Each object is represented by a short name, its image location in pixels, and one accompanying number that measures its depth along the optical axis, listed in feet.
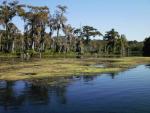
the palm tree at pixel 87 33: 286.99
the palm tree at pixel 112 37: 297.52
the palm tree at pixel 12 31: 183.93
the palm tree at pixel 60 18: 193.24
